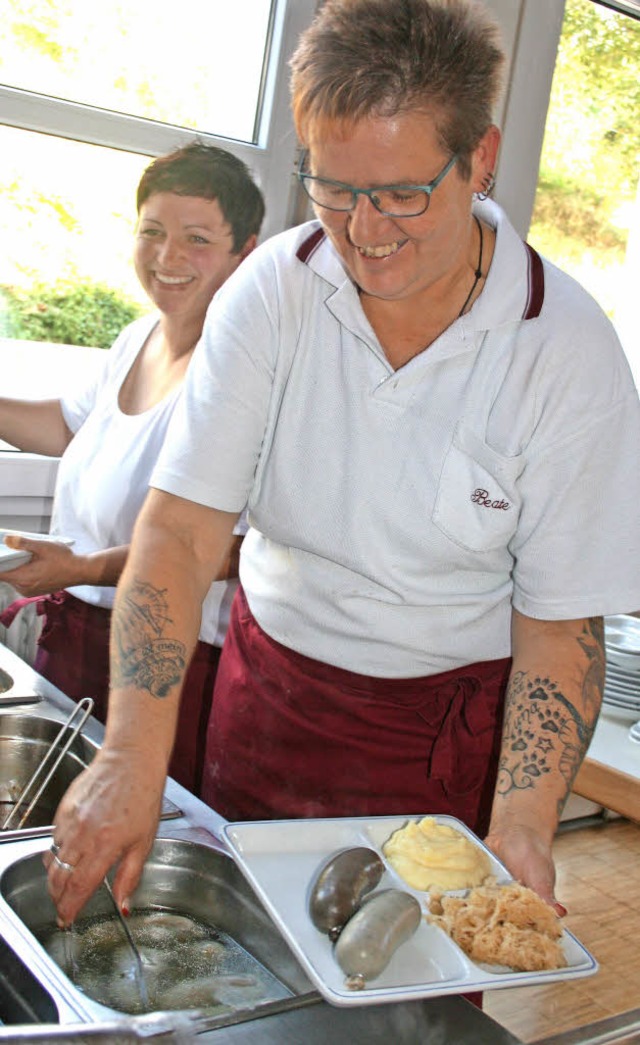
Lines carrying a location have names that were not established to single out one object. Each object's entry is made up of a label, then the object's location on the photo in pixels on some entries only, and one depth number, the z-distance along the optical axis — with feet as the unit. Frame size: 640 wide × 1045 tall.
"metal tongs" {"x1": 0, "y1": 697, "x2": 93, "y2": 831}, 4.21
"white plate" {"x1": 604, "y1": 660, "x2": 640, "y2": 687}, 7.50
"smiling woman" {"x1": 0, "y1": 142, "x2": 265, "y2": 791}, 6.22
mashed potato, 3.40
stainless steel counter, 2.77
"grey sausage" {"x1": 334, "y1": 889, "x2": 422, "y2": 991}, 2.85
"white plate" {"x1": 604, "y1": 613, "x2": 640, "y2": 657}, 7.70
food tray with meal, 2.88
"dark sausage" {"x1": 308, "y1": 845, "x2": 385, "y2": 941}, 3.08
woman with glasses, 3.70
